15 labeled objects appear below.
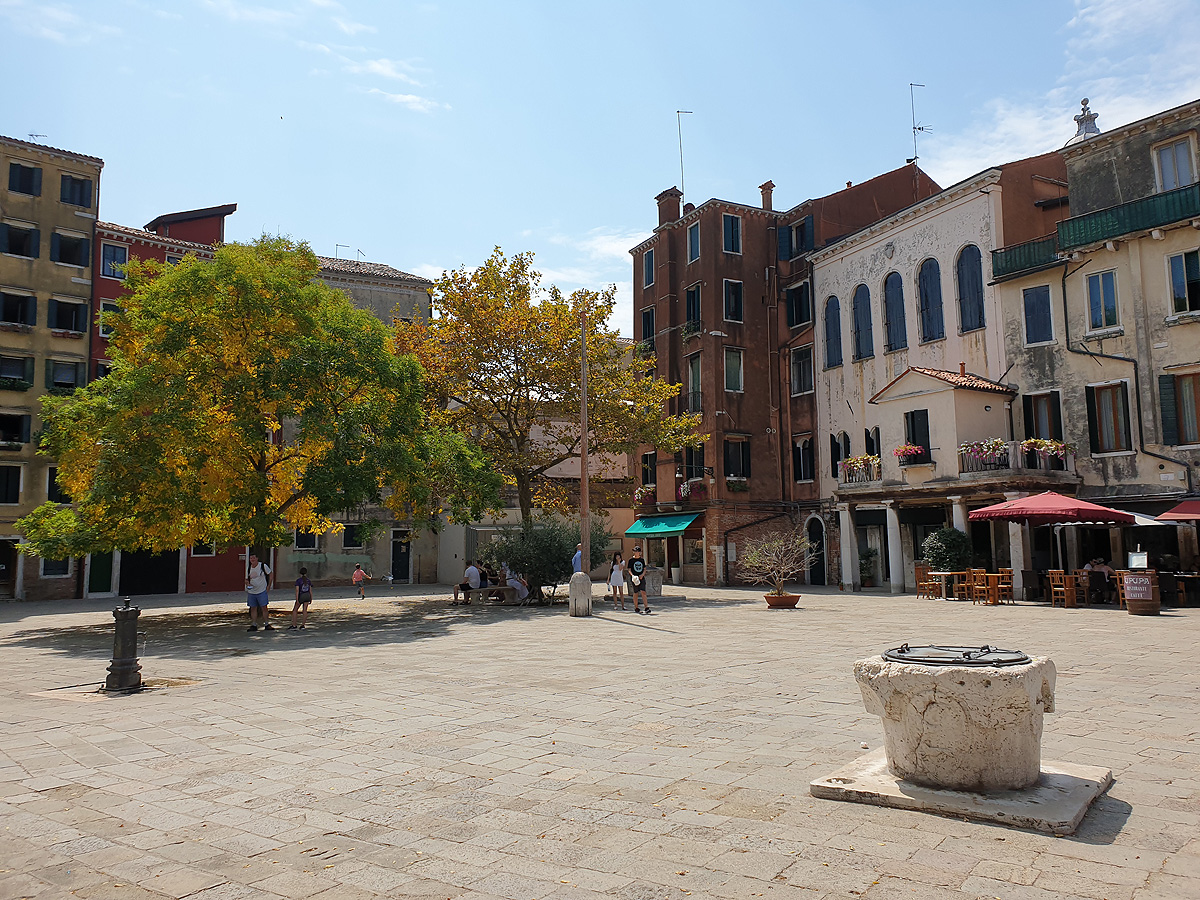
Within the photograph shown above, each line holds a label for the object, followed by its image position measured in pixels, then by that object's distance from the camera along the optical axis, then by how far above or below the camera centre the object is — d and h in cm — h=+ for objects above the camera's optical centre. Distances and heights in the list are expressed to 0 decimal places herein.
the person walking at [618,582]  2337 -118
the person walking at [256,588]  1800 -98
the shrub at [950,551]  2481 -41
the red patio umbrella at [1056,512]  1998 +59
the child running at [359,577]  3045 -130
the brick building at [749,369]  3559 +736
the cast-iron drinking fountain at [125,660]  1008 -139
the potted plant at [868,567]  3114 -108
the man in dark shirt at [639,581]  2142 -108
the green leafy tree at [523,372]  2664 +538
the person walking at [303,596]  1853 -118
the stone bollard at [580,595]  2016 -132
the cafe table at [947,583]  2402 -130
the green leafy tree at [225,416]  1788 +285
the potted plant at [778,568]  2198 -82
